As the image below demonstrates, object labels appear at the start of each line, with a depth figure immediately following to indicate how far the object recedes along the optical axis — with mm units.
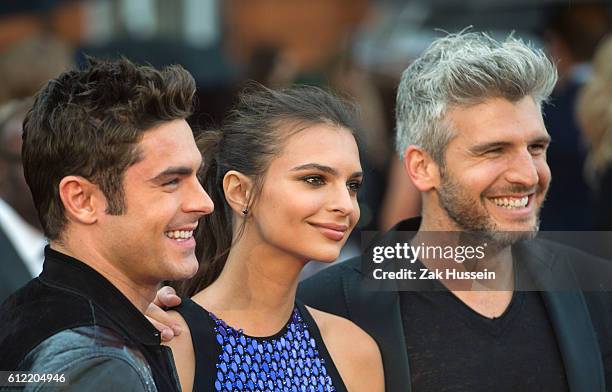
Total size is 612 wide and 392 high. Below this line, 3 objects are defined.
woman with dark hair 6348
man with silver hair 6754
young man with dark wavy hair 5277
